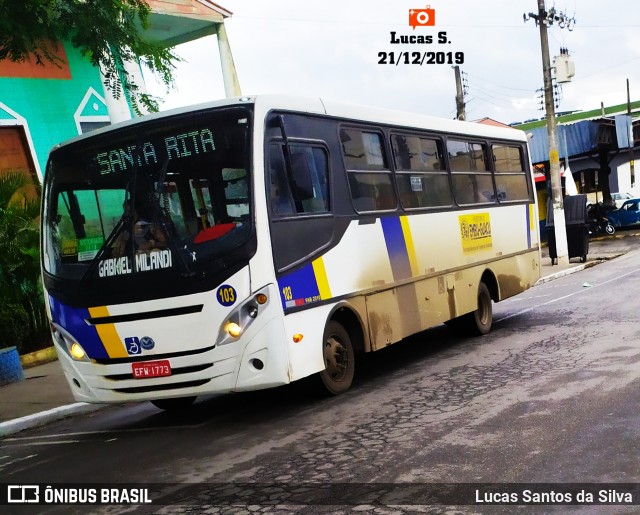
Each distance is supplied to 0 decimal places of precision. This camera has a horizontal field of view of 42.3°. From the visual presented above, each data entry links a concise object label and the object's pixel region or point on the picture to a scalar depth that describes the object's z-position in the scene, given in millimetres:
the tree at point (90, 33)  8289
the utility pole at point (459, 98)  37656
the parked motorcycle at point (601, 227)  37875
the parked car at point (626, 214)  38906
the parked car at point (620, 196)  46281
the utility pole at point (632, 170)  50531
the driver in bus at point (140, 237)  7379
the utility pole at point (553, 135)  25328
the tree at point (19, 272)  13188
